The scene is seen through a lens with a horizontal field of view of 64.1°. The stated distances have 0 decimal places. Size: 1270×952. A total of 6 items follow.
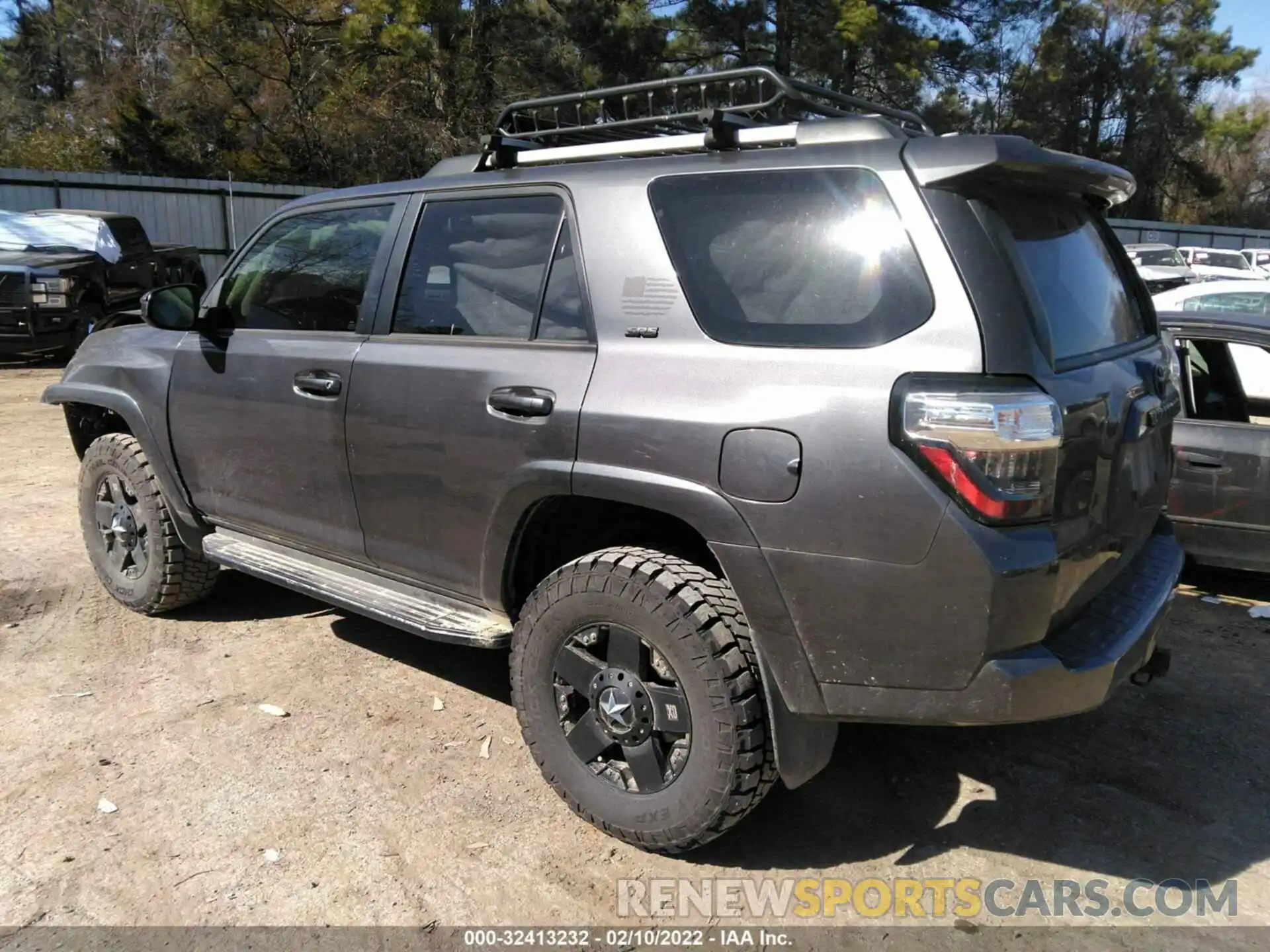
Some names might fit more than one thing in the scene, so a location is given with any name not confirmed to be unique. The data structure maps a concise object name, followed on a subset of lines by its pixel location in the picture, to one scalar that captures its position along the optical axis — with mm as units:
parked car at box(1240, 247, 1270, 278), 27797
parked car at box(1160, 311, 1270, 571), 4801
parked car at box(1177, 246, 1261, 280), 23953
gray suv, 2359
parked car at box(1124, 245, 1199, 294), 16344
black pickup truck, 12070
